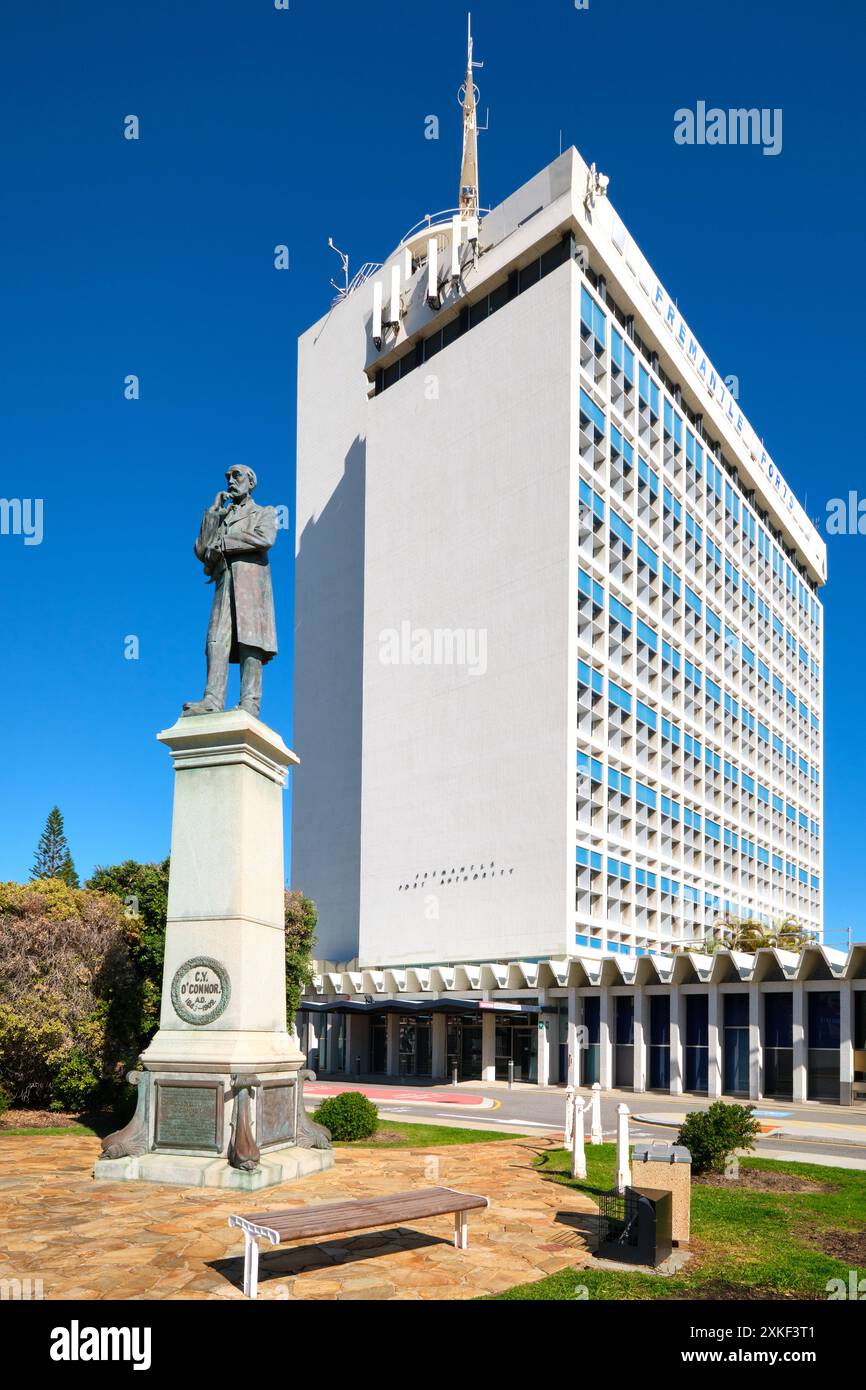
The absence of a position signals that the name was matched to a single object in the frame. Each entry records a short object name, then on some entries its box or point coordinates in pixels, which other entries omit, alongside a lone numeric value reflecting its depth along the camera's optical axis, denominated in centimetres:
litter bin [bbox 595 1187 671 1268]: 1000
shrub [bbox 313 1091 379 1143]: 1952
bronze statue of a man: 1662
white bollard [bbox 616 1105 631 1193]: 1245
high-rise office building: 5619
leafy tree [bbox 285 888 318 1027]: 4103
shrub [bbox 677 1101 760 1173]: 1546
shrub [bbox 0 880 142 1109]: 2234
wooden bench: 869
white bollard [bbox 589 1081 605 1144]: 1916
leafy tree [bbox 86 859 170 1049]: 2764
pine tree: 9256
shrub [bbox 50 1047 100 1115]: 2220
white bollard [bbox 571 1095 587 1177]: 1545
